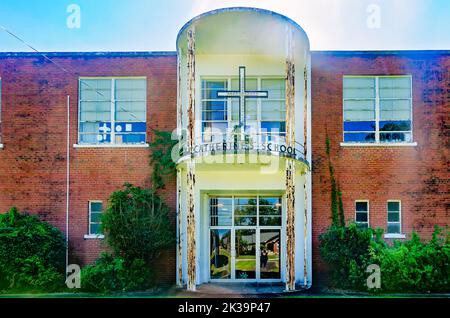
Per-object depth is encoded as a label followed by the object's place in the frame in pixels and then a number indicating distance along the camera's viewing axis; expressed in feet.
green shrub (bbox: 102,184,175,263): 50.21
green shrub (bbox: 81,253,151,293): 48.98
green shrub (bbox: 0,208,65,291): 49.44
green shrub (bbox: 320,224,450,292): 47.47
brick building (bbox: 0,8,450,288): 54.34
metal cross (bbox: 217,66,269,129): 49.75
